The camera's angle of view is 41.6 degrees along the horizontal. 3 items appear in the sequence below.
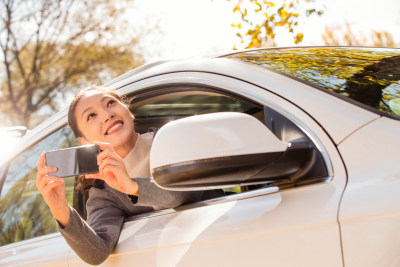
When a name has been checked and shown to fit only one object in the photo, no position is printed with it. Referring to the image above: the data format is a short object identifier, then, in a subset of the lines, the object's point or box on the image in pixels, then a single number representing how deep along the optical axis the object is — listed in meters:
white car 1.32
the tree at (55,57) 19.11
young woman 1.75
